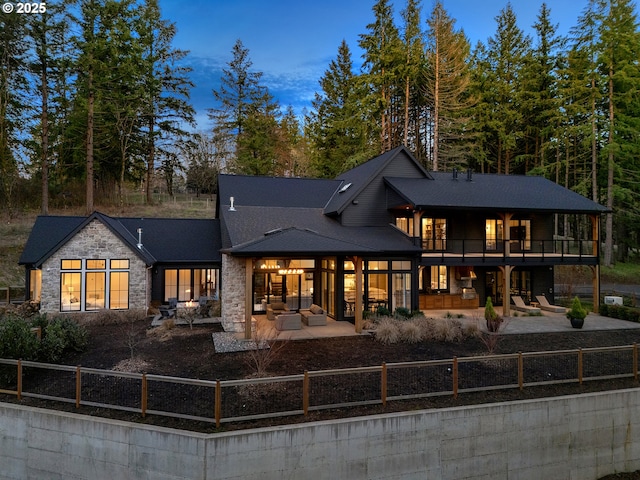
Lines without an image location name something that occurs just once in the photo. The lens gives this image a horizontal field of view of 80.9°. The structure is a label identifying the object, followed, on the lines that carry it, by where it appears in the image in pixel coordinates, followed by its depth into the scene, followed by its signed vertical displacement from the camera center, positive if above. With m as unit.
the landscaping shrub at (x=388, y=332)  12.18 -2.85
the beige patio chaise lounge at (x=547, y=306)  17.77 -2.87
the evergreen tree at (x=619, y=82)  25.77 +11.69
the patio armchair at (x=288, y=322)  13.60 -2.76
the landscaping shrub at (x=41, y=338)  9.22 -2.48
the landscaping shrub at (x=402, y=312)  14.73 -2.63
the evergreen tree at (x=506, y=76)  31.79 +15.01
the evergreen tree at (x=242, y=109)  35.34 +13.15
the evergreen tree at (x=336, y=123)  34.22 +12.05
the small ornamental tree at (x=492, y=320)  13.23 -2.60
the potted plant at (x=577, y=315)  13.99 -2.56
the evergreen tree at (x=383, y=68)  30.33 +14.84
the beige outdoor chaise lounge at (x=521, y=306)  17.46 -2.88
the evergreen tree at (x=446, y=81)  28.53 +13.00
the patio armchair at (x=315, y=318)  14.34 -2.76
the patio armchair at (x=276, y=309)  15.67 -2.68
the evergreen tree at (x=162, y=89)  33.62 +14.43
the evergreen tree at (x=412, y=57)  30.12 +15.49
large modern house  15.48 -0.02
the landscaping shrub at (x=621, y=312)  15.78 -2.84
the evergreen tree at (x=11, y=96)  25.48 +10.69
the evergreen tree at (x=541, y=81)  30.90 +13.89
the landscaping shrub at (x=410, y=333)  12.25 -2.84
